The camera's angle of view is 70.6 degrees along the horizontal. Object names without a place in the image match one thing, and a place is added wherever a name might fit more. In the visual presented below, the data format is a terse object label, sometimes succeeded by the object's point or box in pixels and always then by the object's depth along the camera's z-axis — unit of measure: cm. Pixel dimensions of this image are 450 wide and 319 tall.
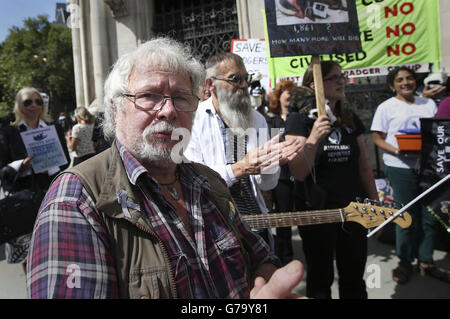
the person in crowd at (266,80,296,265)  397
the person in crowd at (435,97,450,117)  283
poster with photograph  245
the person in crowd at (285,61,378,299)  249
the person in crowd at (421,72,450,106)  402
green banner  520
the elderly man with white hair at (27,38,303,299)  94
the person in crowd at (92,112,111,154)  548
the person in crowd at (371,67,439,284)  347
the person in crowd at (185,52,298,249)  235
